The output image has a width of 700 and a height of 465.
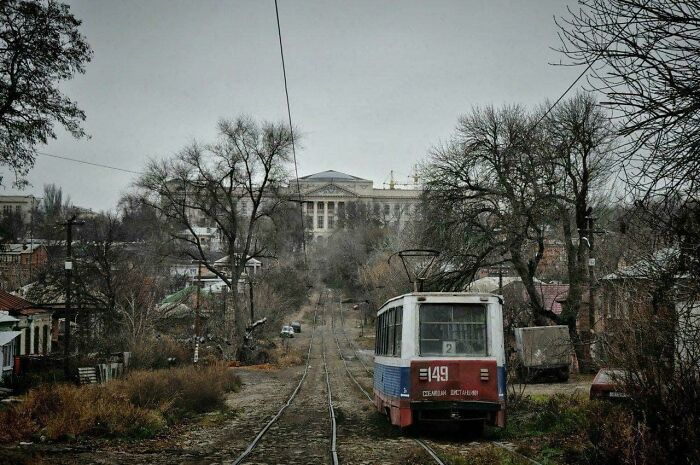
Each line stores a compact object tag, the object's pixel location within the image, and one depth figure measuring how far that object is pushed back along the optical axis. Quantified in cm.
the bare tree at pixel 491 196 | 2764
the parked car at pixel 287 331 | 6394
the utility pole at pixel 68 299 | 2687
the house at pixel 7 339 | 2505
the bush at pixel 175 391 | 1593
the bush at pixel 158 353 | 3028
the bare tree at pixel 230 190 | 4138
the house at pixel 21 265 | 6038
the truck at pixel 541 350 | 2741
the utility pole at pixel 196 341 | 3388
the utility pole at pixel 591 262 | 2445
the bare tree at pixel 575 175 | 2812
